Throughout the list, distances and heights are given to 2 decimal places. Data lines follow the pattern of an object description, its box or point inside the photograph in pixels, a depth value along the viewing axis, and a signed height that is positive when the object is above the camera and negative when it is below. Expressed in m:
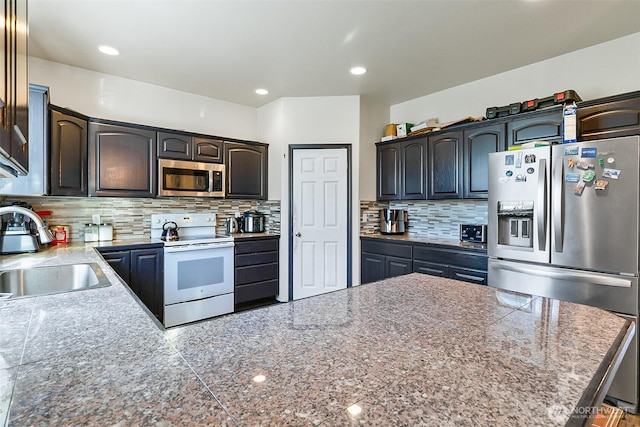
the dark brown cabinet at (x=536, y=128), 2.68 +0.72
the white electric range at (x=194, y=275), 3.24 -0.63
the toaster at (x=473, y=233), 3.27 -0.20
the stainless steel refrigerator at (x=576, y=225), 2.03 -0.08
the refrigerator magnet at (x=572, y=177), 2.19 +0.24
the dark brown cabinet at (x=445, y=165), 3.31 +0.50
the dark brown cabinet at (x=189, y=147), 3.48 +0.74
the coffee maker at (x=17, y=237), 2.32 -0.16
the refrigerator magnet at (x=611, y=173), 2.04 +0.25
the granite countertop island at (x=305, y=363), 0.53 -0.32
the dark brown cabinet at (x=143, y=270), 2.95 -0.52
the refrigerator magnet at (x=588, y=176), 2.12 +0.24
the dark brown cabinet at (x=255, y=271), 3.75 -0.67
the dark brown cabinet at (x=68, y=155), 2.72 +0.52
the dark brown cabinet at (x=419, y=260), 2.88 -0.47
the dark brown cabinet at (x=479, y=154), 3.04 +0.57
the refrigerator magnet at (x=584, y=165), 2.13 +0.31
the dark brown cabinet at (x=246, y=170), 3.97 +0.54
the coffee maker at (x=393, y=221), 4.01 -0.09
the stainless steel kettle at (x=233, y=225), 4.27 -0.14
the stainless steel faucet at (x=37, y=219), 1.61 -0.02
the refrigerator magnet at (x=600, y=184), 2.08 +0.18
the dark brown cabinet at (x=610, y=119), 2.31 +0.69
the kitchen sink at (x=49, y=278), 1.68 -0.34
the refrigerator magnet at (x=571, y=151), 2.20 +0.42
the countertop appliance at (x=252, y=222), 4.21 -0.10
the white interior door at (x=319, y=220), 3.95 -0.07
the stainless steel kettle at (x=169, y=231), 3.50 -0.18
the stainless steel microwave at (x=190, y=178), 3.48 +0.40
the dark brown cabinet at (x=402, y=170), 3.62 +0.51
